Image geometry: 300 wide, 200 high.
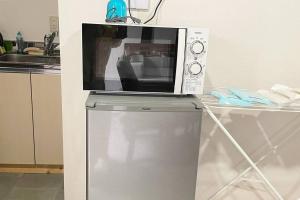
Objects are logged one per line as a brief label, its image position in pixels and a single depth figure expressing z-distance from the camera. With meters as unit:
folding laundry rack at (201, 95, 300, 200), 1.30
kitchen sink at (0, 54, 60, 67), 2.54
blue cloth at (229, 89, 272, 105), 1.32
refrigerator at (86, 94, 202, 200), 1.20
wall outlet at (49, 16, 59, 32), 2.74
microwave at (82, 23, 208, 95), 1.24
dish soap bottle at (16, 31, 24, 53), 2.72
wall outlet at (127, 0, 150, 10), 1.51
